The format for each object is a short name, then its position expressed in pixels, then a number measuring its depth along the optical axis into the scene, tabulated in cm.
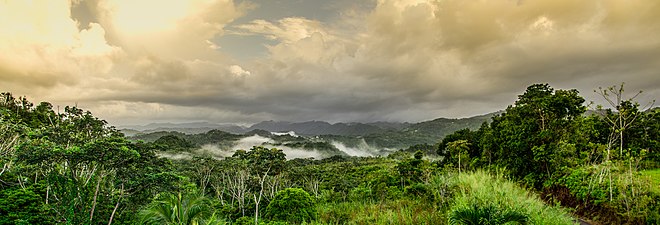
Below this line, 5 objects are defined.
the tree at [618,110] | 1270
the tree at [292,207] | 2322
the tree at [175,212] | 1162
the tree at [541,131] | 1541
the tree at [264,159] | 2946
